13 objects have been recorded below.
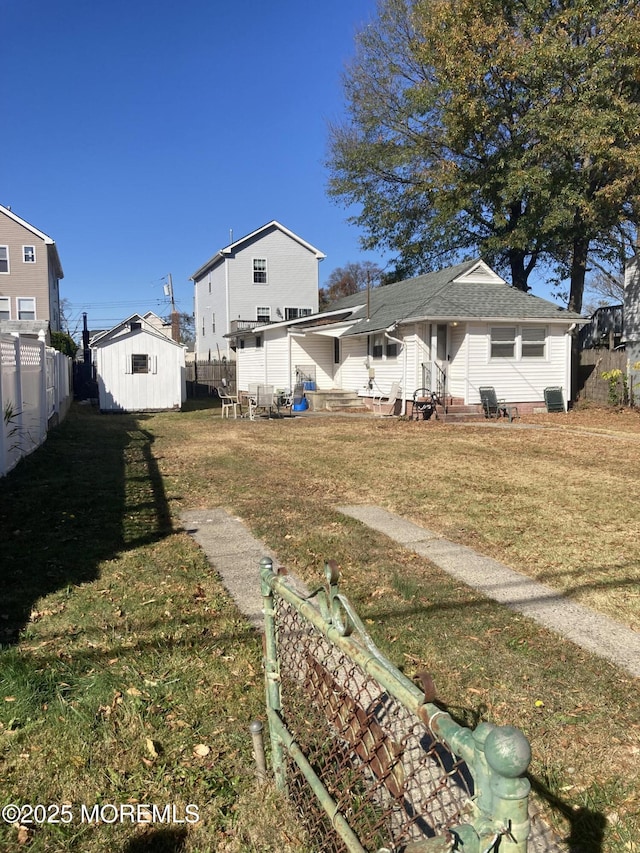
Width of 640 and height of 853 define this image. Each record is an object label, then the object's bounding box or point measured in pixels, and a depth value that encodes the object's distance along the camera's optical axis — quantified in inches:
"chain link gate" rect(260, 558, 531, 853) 41.6
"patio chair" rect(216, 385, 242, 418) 697.2
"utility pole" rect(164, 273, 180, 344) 1946.4
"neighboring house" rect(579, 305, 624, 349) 871.1
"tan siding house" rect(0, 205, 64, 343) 1195.3
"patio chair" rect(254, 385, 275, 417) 690.8
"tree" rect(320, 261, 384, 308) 2292.1
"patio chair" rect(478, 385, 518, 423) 666.2
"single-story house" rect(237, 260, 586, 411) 673.6
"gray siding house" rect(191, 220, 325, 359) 1294.3
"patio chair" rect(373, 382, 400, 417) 694.5
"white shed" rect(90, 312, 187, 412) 763.4
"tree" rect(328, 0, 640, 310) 707.4
